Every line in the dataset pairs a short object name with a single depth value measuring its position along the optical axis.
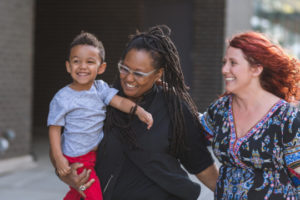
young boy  4.84
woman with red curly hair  4.47
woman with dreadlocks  4.83
